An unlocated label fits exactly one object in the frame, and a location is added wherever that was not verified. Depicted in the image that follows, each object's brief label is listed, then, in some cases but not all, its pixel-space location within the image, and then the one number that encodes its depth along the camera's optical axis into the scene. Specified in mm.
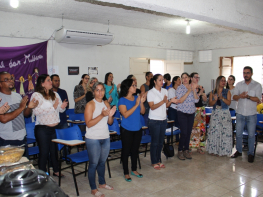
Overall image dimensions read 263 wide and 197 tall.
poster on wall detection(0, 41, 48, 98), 5665
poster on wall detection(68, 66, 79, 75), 6660
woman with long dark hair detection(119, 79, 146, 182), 3523
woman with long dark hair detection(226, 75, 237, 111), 6938
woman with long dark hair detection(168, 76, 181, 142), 5647
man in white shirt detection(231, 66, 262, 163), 4582
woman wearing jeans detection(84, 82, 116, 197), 3053
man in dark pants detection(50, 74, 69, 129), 4230
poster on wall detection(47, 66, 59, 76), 6342
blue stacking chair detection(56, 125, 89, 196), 3424
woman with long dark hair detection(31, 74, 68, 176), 3387
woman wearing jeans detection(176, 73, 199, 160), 4535
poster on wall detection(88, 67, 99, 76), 6997
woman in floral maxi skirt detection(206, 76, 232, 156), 4754
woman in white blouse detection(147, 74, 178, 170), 4016
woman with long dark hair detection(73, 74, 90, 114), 5715
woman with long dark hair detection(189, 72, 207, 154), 5043
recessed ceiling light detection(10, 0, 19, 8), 4233
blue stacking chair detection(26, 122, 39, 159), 4047
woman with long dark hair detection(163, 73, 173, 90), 6421
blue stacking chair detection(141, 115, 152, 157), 4265
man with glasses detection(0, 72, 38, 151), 2838
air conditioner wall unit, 5929
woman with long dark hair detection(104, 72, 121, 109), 6176
